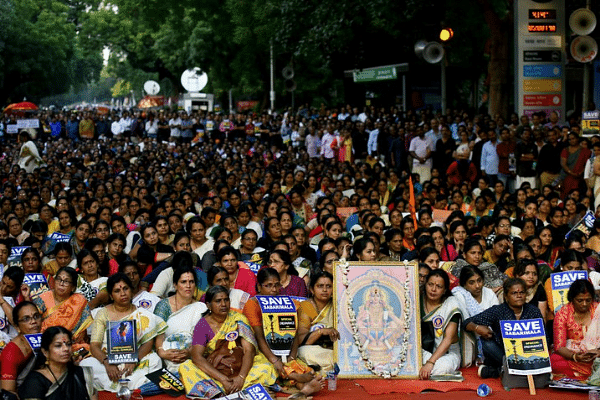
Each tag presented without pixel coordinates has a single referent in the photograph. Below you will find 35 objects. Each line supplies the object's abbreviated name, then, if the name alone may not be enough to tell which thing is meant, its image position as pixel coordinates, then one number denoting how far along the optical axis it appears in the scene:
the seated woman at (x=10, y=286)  9.07
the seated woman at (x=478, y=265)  9.73
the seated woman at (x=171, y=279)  9.75
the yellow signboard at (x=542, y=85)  19.39
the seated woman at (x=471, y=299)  8.96
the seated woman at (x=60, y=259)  10.89
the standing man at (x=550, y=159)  16.78
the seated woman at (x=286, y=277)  9.45
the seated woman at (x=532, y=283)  9.27
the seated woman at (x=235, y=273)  9.79
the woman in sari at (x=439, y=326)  8.69
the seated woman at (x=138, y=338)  8.29
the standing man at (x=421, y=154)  19.47
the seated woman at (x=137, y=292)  9.24
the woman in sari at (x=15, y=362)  7.43
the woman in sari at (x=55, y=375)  7.16
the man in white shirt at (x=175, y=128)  31.16
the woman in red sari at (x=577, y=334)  8.44
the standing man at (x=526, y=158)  17.09
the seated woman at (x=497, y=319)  8.54
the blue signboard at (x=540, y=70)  19.34
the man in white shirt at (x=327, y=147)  23.27
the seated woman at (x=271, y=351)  8.30
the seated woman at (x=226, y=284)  9.14
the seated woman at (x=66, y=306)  8.81
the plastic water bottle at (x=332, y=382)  8.39
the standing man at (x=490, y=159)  17.66
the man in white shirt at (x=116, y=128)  33.05
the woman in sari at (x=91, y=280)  9.53
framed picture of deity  8.62
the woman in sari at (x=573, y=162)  15.88
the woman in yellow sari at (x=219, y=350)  8.12
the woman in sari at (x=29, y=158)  23.11
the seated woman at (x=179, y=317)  8.52
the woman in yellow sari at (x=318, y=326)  8.68
